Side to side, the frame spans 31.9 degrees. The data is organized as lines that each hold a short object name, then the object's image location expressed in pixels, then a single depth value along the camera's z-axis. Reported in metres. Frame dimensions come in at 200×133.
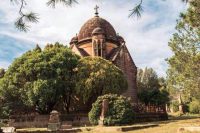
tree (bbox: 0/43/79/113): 35.62
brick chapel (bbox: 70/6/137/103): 51.25
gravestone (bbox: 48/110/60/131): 24.50
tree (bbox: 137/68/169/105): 51.22
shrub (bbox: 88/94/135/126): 25.30
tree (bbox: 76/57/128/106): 36.41
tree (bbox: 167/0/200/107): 24.44
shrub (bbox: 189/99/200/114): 48.20
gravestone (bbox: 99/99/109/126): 25.38
